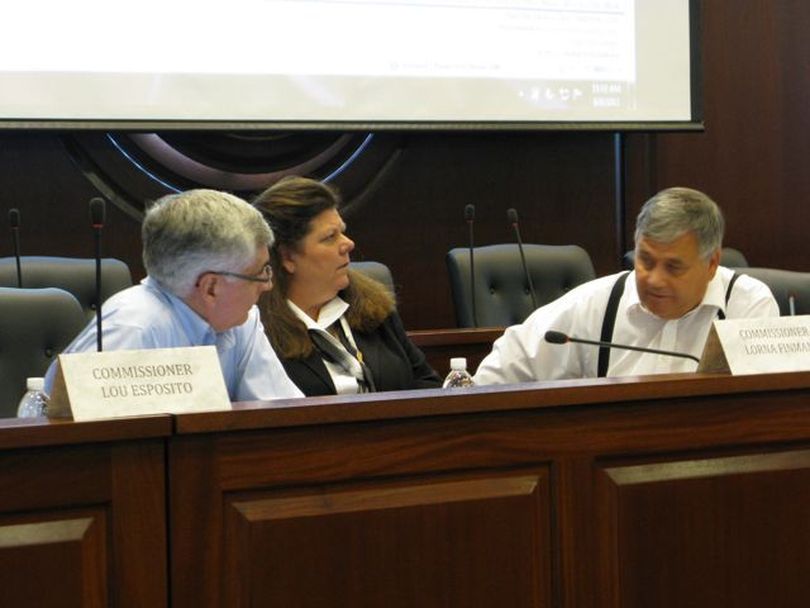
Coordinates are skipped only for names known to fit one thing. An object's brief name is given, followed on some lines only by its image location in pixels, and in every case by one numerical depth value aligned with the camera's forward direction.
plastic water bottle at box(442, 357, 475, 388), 5.31
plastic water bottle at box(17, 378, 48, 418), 4.36
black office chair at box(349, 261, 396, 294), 7.02
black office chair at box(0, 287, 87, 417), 5.22
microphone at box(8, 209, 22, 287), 6.45
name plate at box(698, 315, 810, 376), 4.12
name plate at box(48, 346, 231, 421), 3.25
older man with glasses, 4.58
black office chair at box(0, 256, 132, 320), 6.60
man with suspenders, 5.54
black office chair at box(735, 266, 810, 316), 6.79
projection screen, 8.26
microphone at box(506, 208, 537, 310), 7.43
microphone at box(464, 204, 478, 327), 7.82
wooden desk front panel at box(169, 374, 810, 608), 3.34
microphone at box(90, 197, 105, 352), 3.92
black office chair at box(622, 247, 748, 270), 9.62
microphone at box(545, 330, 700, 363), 4.50
